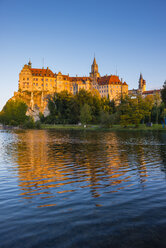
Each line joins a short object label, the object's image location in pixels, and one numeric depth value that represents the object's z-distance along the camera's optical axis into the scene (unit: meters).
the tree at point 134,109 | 78.06
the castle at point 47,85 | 149.88
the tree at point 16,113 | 107.81
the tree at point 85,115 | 97.46
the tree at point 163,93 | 81.92
